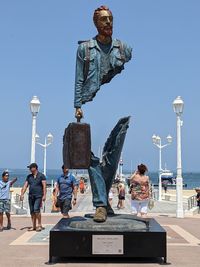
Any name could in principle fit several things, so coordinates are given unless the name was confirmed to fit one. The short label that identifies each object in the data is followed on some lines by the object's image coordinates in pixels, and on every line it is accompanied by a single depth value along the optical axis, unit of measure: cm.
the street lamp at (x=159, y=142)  2708
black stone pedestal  647
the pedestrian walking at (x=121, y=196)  2041
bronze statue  738
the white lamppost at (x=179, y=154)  1619
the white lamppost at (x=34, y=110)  1648
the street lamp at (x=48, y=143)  2885
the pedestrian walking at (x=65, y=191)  1070
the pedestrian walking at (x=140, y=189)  984
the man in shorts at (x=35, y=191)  1084
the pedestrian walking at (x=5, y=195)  1143
